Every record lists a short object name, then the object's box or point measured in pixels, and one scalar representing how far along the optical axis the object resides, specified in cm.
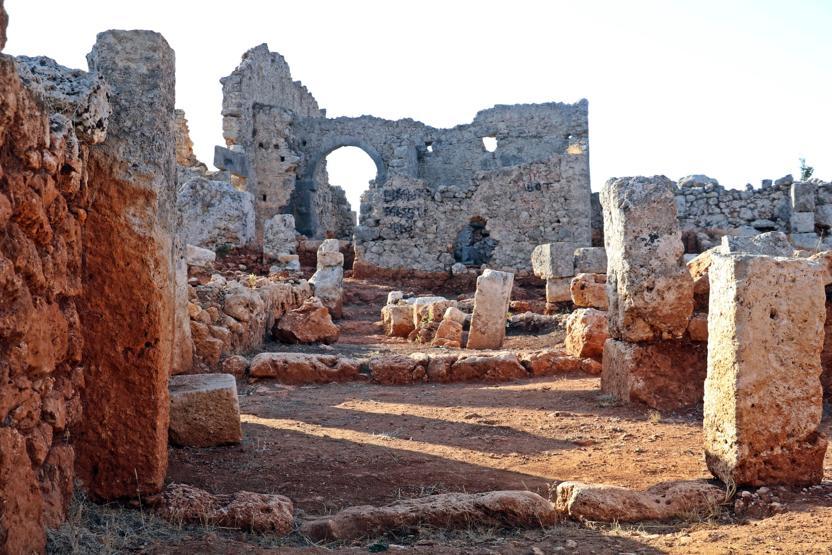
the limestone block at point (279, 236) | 1701
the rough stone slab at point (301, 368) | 860
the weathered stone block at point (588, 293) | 1151
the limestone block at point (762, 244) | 802
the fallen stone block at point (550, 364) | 895
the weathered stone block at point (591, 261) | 1375
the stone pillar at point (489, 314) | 1105
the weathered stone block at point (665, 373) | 668
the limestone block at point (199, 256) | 1139
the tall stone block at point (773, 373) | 409
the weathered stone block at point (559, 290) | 1374
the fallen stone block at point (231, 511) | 355
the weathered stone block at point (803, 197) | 1742
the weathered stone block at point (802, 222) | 1738
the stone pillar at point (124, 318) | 354
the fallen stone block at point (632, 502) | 385
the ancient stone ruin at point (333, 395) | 304
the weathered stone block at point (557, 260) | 1380
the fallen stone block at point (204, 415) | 488
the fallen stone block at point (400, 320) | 1293
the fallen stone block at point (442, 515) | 354
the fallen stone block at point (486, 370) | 884
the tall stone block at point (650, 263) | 657
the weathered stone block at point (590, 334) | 894
